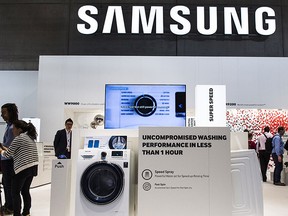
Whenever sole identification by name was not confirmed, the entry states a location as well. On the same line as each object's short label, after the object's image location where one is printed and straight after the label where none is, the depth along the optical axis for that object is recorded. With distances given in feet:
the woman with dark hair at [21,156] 8.65
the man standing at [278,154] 17.42
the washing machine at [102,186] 7.90
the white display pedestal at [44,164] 16.15
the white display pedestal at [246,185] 8.33
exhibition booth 7.84
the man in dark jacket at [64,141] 14.10
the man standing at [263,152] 19.05
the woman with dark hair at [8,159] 9.53
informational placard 7.81
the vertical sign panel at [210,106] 9.04
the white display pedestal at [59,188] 8.17
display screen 9.43
